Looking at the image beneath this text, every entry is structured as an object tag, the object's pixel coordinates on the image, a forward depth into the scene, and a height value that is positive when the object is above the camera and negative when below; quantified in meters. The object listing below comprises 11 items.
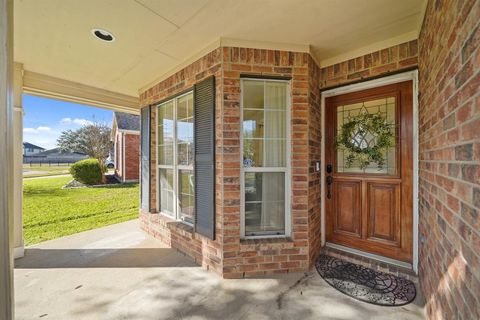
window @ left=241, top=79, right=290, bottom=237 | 2.75 +0.00
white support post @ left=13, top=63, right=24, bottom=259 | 3.10 -0.03
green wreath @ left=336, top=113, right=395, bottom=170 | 2.68 +0.23
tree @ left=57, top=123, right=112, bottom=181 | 13.59 +1.15
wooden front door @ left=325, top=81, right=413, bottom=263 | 2.55 -0.16
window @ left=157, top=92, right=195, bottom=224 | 3.33 +0.02
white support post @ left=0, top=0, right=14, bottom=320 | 0.65 +0.01
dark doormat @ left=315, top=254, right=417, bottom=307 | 2.12 -1.32
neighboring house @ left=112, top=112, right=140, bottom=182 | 12.78 +0.69
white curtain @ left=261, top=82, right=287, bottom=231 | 2.77 +0.05
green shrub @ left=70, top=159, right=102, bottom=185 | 11.00 -0.60
